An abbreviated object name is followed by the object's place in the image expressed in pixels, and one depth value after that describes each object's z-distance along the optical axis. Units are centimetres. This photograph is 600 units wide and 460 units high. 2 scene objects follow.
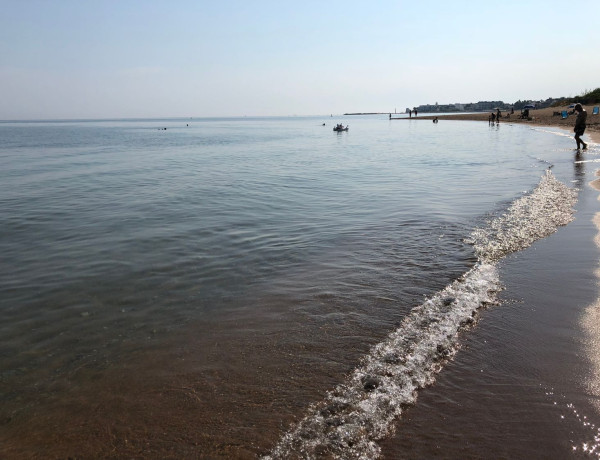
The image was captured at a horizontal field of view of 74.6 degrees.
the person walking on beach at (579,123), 2465
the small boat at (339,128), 7451
